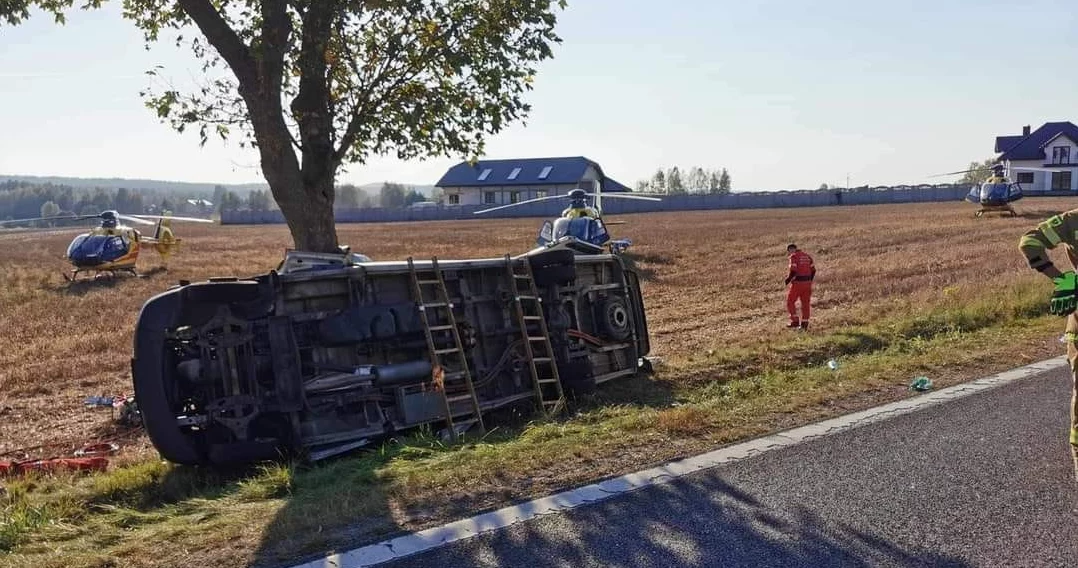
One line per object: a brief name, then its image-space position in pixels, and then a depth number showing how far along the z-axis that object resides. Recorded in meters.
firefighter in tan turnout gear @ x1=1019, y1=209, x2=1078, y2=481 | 6.07
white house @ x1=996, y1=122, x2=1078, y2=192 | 83.06
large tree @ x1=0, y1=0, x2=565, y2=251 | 10.45
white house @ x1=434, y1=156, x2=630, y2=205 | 95.44
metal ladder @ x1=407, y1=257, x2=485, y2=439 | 9.19
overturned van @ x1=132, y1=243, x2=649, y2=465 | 7.89
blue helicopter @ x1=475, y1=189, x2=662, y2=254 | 26.05
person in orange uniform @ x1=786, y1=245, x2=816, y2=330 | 14.87
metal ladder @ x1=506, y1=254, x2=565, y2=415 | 10.11
